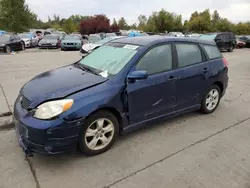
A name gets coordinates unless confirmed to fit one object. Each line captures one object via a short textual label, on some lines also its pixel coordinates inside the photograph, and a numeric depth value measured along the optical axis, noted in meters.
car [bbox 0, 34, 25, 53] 15.85
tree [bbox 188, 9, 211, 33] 52.88
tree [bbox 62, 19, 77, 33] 66.94
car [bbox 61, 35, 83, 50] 18.94
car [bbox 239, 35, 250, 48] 27.25
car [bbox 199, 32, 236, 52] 19.84
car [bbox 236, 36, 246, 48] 26.43
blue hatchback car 2.86
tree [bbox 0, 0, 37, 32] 35.75
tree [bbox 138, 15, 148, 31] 87.83
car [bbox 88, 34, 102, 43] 19.62
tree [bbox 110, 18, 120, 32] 54.77
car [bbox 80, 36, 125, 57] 13.70
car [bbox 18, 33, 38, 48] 20.56
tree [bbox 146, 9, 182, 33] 53.40
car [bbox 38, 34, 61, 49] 19.70
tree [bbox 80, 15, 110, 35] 53.09
